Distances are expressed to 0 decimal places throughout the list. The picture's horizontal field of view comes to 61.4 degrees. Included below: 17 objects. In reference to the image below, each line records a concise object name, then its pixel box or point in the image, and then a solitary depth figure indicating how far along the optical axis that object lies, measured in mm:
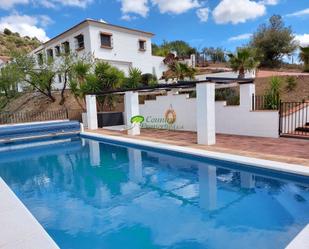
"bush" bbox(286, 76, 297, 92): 15703
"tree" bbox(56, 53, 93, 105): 23750
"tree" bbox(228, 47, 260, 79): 18406
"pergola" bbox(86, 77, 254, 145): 9869
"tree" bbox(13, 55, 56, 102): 23250
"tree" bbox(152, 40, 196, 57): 44594
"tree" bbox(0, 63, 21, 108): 23453
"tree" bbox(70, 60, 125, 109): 19095
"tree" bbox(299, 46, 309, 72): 17844
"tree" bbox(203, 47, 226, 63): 44562
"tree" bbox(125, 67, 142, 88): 20219
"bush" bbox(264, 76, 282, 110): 11948
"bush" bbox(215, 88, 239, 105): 14734
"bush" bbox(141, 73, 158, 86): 25984
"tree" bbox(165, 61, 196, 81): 21031
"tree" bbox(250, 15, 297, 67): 30125
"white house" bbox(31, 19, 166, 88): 25484
